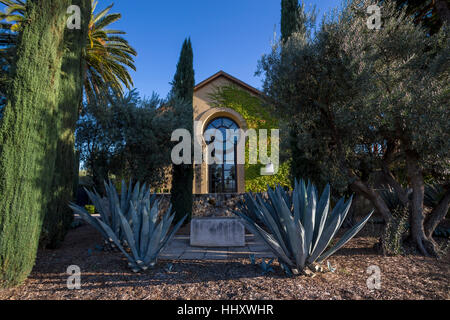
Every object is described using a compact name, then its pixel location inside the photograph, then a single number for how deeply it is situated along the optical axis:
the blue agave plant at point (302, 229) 2.67
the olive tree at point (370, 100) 3.52
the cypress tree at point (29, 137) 2.72
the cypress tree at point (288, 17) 6.26
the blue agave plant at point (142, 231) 3.05
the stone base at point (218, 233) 4.91
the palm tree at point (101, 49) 8.44
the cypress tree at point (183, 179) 8.30
